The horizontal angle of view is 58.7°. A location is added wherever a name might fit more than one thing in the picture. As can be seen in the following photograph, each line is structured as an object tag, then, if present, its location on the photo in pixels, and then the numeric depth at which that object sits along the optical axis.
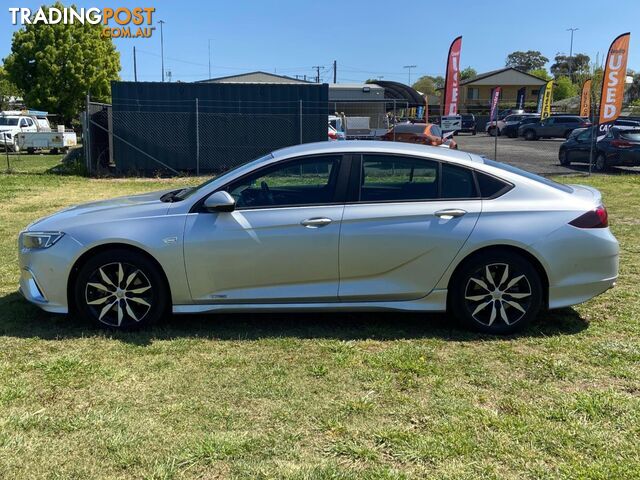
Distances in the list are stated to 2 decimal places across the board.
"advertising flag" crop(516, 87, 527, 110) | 59.61
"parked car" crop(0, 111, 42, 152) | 26.76
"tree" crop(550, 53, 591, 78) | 114.44
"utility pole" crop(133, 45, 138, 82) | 67.57
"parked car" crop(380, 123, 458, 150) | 19.23
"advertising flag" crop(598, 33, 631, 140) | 17.00
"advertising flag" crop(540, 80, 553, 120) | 42.72
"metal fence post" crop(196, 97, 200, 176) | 17.67
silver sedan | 4.36
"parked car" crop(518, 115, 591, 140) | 38.25
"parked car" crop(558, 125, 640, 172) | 17.48
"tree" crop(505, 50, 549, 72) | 128.88
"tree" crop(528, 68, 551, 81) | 107.42
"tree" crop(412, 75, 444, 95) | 103.56
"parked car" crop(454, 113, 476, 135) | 49.12
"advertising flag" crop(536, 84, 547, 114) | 43.72
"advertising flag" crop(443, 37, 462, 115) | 22.22
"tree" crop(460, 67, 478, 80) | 124.31
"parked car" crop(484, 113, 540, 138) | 43.38
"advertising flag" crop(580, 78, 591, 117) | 41.04
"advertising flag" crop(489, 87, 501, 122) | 36.38
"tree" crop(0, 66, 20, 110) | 56.97
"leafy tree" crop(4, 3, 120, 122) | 39.25
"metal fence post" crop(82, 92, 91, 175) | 16.90
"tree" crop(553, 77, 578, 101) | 83.94
